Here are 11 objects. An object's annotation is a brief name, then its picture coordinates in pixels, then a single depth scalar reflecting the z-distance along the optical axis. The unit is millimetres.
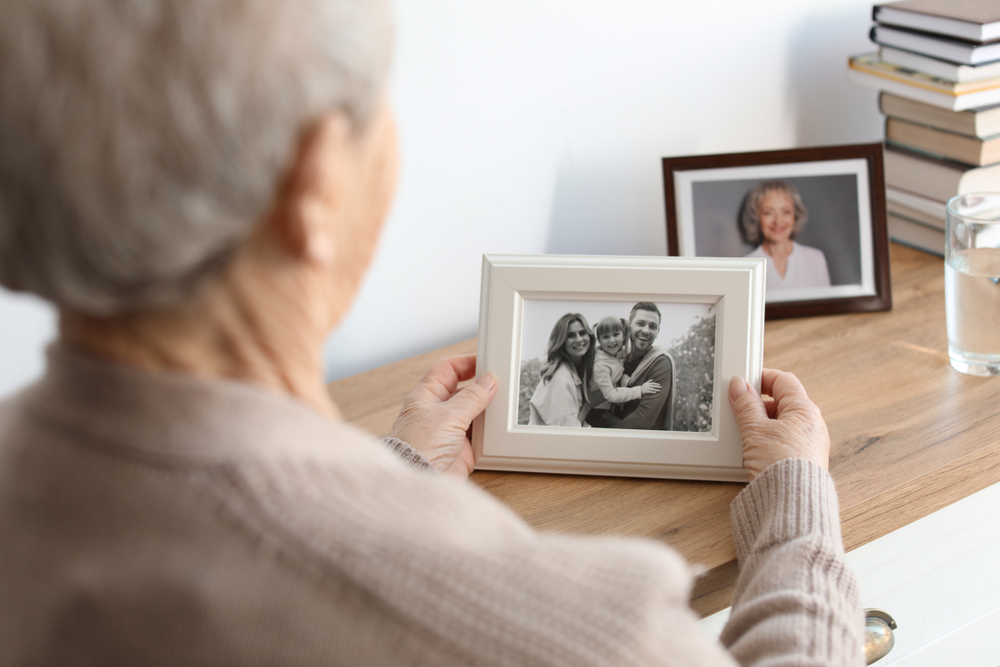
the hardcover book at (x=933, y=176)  1336
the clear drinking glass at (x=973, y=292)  1082
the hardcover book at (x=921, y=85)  1276
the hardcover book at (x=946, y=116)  1294
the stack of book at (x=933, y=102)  1261
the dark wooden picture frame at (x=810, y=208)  1259
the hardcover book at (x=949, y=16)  1224
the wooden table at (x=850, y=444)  886
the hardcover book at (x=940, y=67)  1262
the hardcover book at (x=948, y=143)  1311
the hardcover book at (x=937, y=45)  1243
